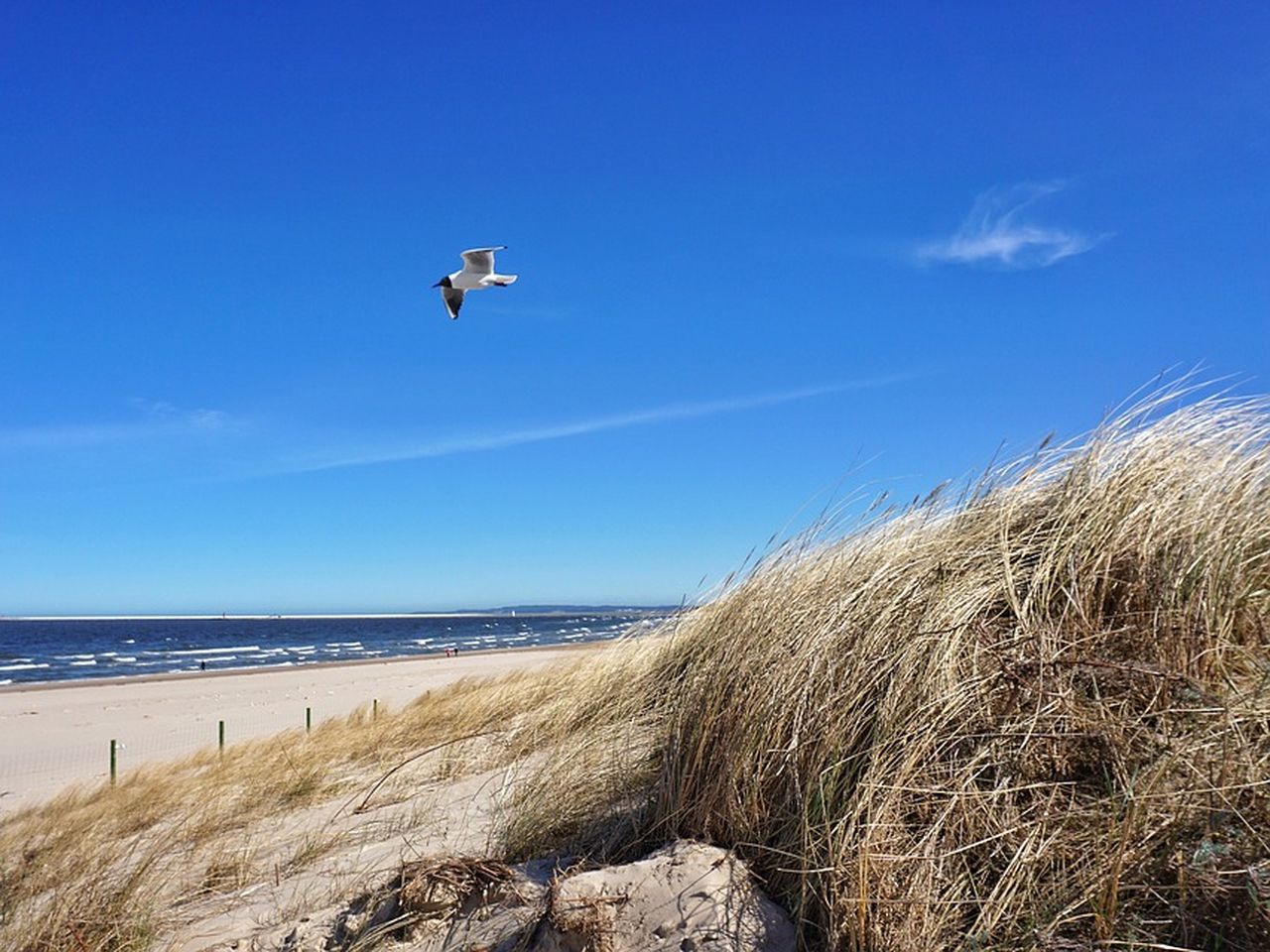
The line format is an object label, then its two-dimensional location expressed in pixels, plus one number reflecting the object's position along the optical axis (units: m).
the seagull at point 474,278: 9.75
